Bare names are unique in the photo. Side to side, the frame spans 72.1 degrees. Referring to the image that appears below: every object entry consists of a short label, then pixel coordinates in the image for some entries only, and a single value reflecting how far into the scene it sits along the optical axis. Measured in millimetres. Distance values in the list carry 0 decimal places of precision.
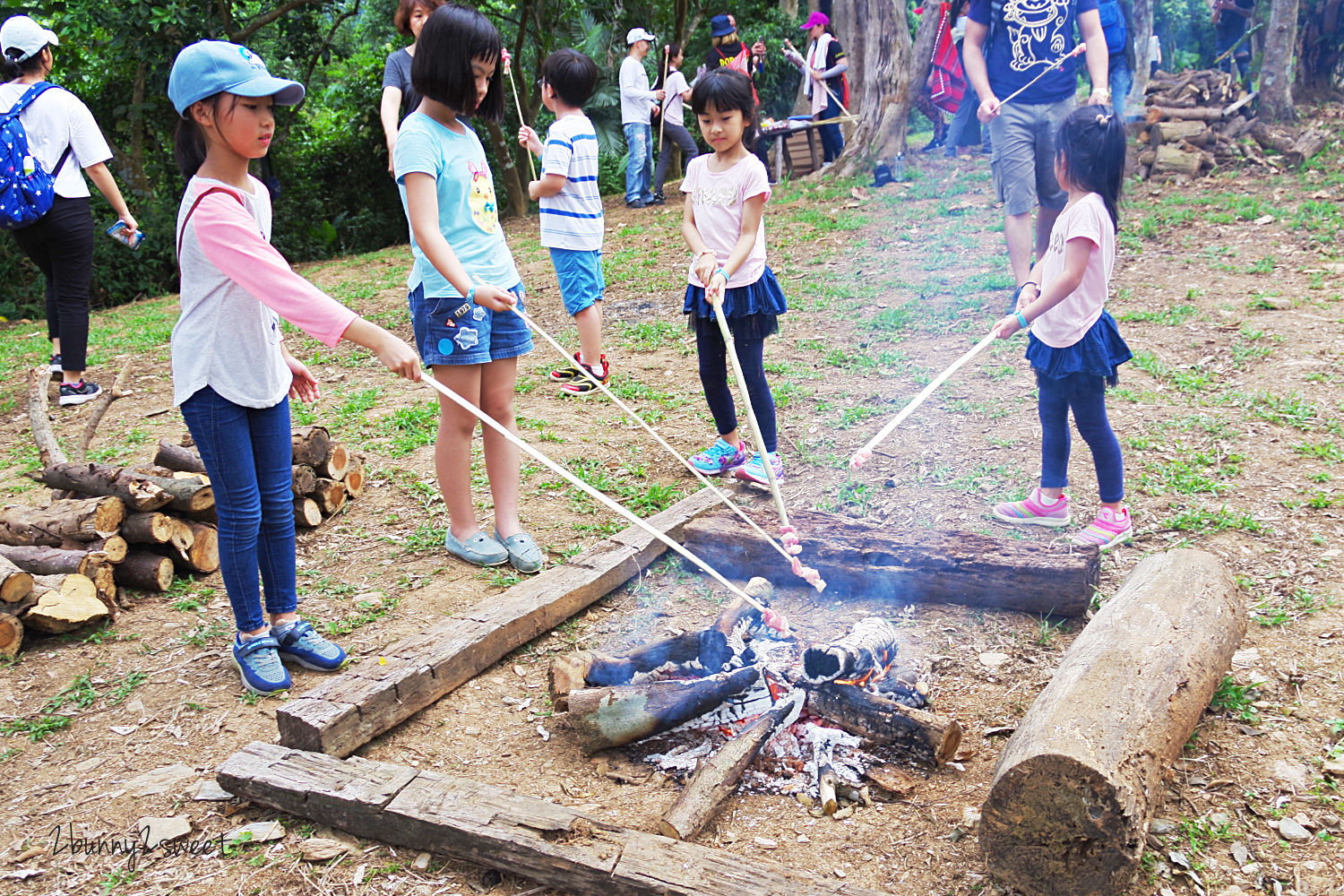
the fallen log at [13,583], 3490
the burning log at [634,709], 2865
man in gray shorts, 5539
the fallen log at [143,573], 3943
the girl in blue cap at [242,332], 2797
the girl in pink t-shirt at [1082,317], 3553
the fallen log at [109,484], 3963
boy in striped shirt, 5430
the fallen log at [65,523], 3861
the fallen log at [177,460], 4477
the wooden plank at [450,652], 2814
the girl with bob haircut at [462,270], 3377
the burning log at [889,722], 2705
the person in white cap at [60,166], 5777
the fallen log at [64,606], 3568
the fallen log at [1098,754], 2119
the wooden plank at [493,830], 2188
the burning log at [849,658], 2928
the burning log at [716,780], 2457
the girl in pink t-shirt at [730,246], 4078
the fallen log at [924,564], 3400
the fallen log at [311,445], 4551
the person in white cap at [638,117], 11984
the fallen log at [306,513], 4484
